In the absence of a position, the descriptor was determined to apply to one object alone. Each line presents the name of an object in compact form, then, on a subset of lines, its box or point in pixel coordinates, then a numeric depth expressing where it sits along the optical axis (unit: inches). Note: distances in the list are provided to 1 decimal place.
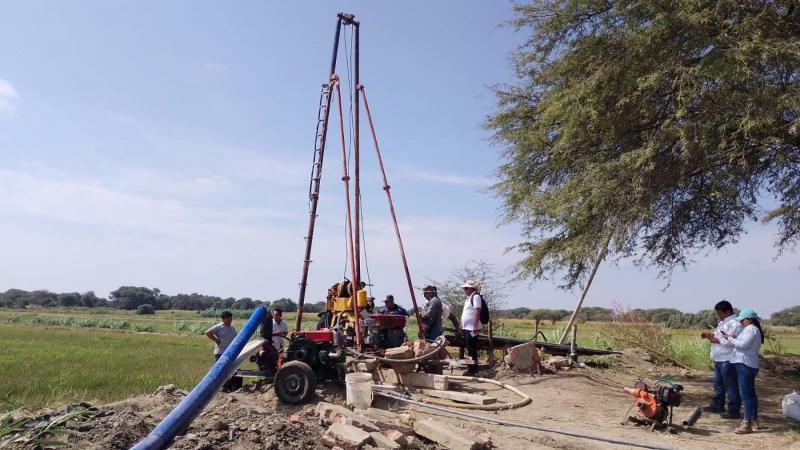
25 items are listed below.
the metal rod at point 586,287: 415.5
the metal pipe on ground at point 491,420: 292.4
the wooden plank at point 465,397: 373.7
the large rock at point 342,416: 263.9
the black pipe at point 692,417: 330.1
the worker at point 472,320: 450.6
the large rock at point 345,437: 237.9
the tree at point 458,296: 679.7
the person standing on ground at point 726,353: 348.8
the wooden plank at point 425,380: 398.9
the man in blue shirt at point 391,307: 487.8
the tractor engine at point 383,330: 454.9
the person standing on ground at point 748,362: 325.1
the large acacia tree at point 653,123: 366.9
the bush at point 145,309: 3842.0
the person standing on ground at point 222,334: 452.1
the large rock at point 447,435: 257.8
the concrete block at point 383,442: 245.0
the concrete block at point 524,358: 450.0
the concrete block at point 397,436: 255.0
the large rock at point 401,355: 410.9
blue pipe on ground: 214.1
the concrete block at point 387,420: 275.7
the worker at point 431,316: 487.2
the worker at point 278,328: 467.7
